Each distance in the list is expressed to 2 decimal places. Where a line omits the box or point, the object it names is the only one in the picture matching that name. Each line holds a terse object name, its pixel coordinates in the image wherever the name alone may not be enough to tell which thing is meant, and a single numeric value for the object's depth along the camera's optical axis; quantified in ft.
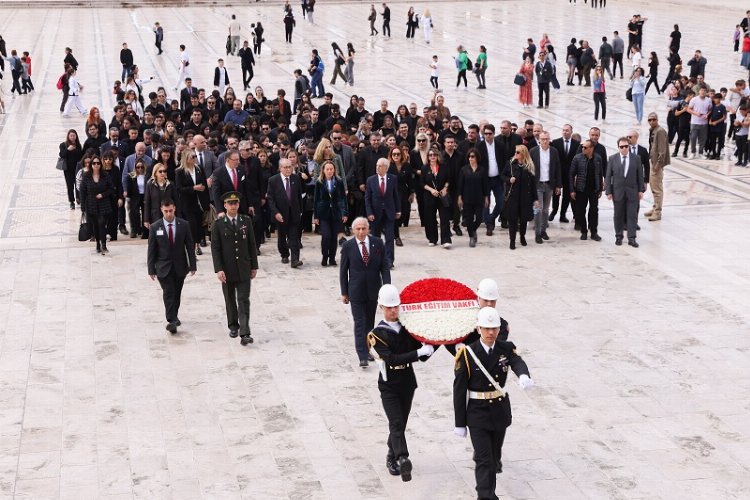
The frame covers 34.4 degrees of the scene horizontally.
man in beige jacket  63.26
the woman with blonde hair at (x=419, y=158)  59.98
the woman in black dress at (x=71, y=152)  64.44
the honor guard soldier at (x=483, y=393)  30.58
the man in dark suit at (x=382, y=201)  53.78
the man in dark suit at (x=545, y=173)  59.21
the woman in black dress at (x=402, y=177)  58.85
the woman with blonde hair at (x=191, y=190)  56.75
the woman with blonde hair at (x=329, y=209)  55.01
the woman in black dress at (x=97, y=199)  56.80
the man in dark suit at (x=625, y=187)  57.31
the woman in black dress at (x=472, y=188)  58.49
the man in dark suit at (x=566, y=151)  61.21
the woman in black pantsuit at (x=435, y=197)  58.08
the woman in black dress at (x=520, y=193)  57.41
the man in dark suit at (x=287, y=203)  54.95
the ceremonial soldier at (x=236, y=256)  44.65
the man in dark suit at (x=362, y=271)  40.86
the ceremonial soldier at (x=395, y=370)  32.37
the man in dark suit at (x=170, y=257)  45.88
